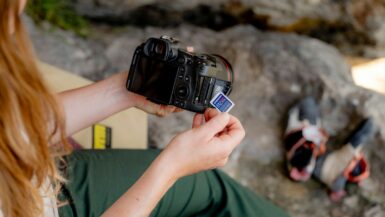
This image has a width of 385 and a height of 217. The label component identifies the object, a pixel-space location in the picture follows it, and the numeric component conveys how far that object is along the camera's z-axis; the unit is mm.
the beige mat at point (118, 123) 1309
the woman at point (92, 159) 654
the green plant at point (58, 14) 1812
